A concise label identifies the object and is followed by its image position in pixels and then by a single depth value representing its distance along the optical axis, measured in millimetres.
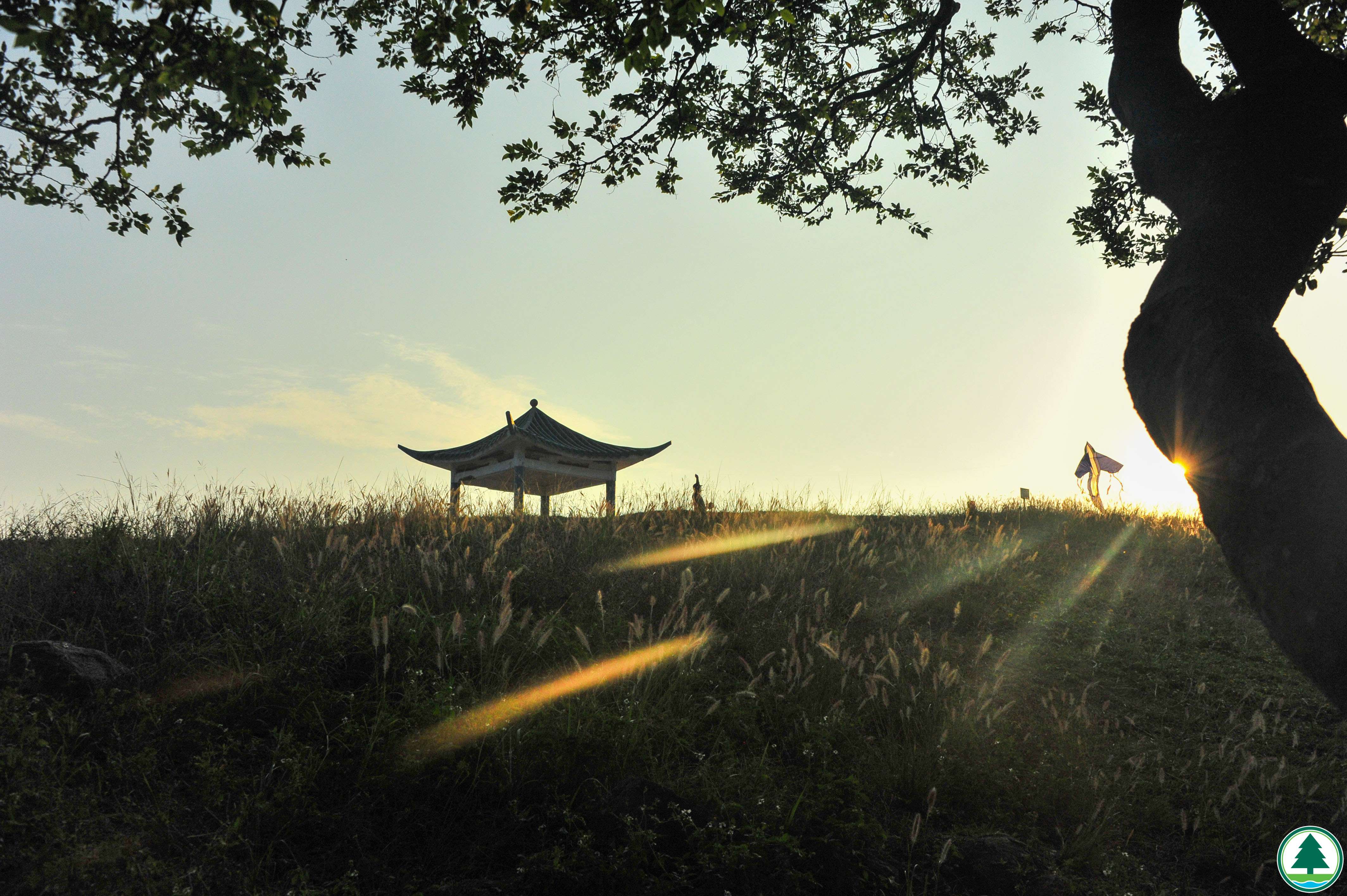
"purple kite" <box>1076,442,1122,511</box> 20469
